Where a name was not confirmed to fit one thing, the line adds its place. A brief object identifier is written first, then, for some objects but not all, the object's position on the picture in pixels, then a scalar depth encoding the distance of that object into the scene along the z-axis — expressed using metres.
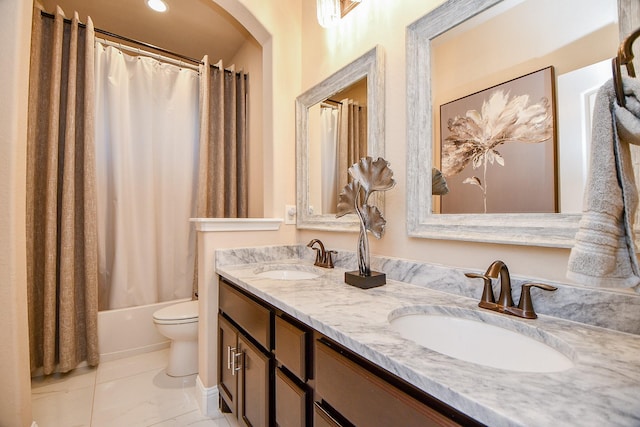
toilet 1.89
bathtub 2.14
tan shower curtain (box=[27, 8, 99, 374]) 1.82
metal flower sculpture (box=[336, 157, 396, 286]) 1.21
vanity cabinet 0.57
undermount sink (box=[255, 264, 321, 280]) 1.63
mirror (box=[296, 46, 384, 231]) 1.38
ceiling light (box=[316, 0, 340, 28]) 1.57
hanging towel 0.48
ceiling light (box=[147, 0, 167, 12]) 2.08
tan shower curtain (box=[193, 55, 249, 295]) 2.35
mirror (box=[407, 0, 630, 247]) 0.79
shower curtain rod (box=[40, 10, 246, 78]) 1.87
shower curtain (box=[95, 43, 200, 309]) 2.19
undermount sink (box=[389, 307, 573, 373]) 0.69
